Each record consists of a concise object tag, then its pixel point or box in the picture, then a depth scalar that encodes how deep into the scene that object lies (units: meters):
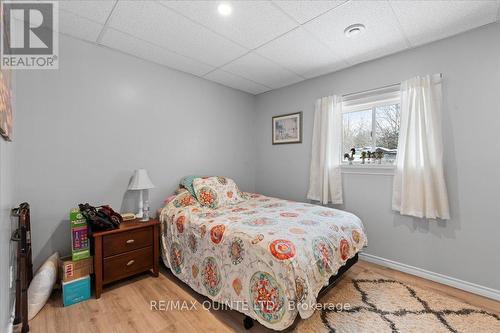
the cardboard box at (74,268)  1.91
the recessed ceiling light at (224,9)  1.78
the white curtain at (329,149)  2.97
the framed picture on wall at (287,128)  3.46
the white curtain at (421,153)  2.23
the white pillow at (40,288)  1.74
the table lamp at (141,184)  2.43
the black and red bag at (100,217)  2.02
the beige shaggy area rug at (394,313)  1.66
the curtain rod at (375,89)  2.56
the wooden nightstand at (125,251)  2.00
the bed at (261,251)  1.45
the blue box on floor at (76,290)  1.88
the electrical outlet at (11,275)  1.58
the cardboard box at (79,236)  1.96
